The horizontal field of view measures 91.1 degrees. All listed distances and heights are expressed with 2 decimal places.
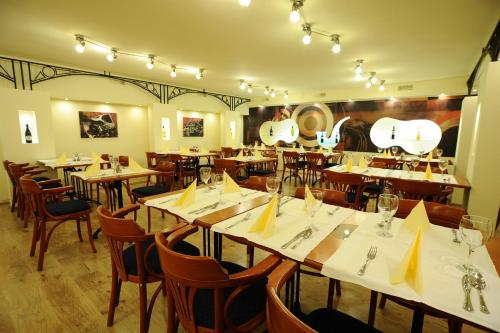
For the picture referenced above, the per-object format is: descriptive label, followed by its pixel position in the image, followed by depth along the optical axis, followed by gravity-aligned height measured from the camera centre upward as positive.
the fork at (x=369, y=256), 1.02 -0.53
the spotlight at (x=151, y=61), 4.66 +1.46
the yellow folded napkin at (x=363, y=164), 4.24 -0.40
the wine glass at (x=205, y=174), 2.25 -0.34
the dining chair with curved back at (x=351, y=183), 3.08 -0.57
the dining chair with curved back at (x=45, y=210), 2.49 -0.82
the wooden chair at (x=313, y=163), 6.04 -0.60
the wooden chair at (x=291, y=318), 0.72 -0.59
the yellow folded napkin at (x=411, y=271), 0.94 -0.51
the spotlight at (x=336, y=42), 3.60 +1.47
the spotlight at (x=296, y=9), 2.63 +1.42
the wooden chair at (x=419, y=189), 2.65 -0.53
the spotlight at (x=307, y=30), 3.18 +1.45
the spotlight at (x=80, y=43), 3.71 +1.43
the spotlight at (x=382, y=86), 6.41 +1.49
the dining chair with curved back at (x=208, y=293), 1.04 -0.76
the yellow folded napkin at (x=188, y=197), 1.91 -0.47
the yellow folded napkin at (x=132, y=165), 3.82 -0.44
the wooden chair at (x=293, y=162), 6.53 -0.62
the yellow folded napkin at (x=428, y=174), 3.31 -0.44
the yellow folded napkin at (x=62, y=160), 4.53 -0.46
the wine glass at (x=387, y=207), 1.42 -0.38
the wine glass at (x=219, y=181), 2.27 -0.41
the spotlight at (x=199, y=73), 5.71 +1.54
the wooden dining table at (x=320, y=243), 1.12 -0.53
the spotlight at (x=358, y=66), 4.84 +1.50
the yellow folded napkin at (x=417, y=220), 1.43 -0.45
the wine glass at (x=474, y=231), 1.05 -0.39
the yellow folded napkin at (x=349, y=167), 4.03 -0.43
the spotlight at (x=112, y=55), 4.29 +1.44
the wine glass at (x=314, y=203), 1.46 -0.39
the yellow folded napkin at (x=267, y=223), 1.39 -0.49
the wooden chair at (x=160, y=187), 3.67 -0.79
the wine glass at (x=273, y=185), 1.84 -0.34
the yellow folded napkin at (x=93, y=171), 3.26 -0.47
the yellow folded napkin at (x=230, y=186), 2.28 -0.45
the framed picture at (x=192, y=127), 8.55 +0.40
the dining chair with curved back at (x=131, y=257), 1.47 -0.84
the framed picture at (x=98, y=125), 6.15 +0.29
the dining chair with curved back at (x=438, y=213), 1.69 -0.50
